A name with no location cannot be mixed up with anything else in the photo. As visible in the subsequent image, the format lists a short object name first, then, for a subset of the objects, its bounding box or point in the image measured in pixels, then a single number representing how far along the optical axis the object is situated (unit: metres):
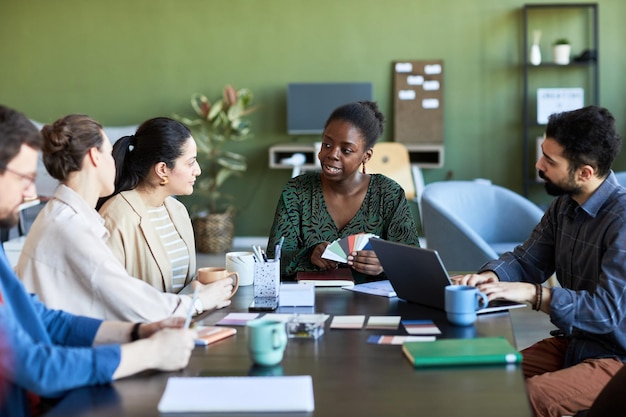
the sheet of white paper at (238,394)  1.50
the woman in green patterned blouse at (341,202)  3.07
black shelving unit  7.18
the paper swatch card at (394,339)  1.93
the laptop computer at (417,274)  2.19
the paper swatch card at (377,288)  2.51
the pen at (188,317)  1.85
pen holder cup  2.33
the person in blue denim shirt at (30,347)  1.60
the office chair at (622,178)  5.03
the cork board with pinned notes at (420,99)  7.34
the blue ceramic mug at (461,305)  2.06
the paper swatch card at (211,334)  1.95
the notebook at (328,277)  2.66
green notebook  1.75
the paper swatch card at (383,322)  2.08
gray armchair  4.59
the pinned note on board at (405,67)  7.35
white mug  2.69
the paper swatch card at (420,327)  2.03
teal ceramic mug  1.73
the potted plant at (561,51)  7.03
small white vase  7.11
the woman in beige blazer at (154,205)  2.68
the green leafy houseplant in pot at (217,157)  7.21
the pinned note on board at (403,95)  7.38
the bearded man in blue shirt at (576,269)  2.21
